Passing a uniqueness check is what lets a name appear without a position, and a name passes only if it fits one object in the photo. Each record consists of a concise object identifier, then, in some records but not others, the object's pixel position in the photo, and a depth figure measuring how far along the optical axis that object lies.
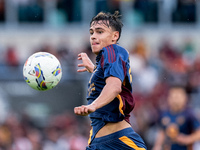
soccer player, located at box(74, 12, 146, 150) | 10.84
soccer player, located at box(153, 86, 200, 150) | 17.83
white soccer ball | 12.59
